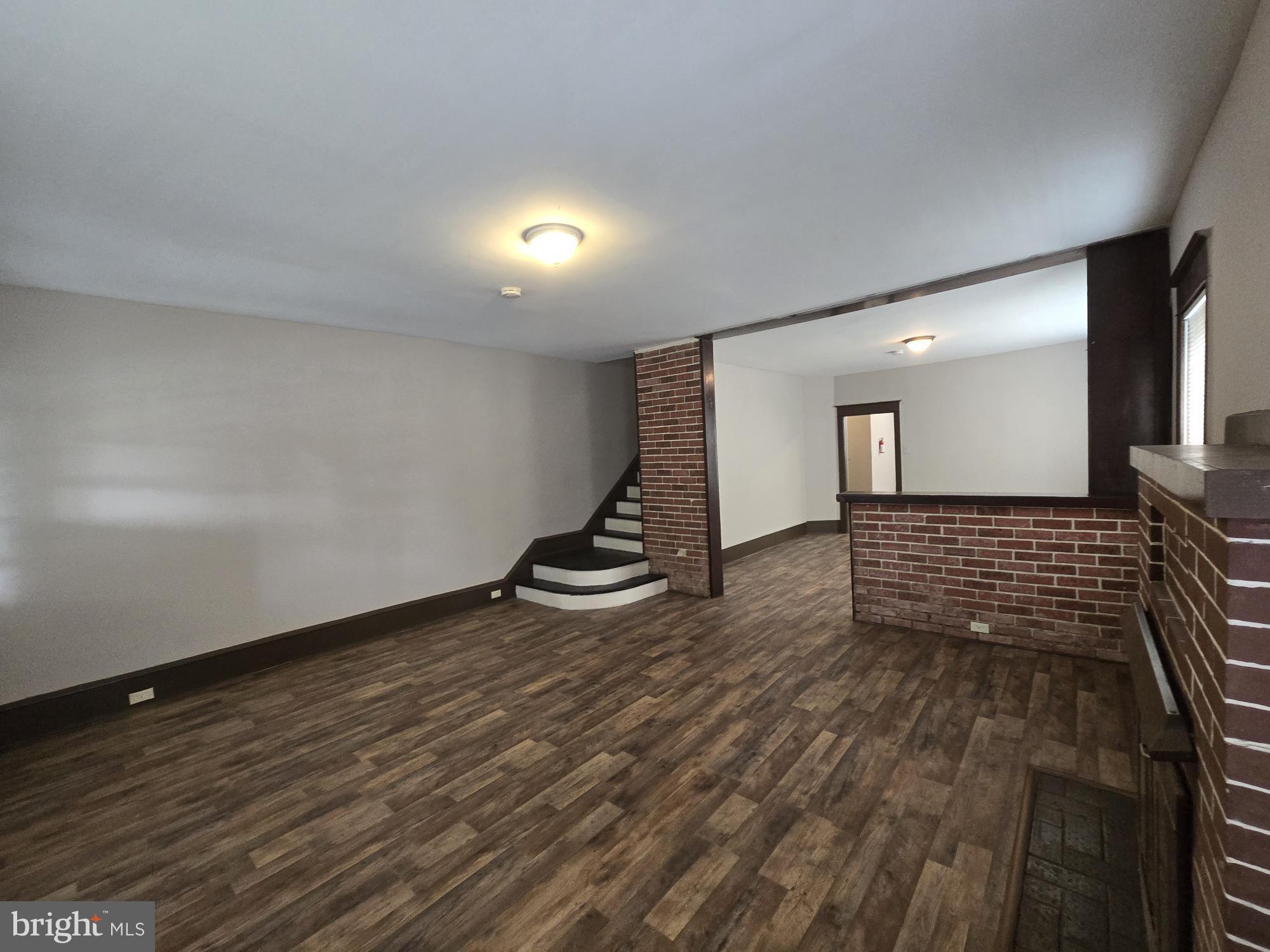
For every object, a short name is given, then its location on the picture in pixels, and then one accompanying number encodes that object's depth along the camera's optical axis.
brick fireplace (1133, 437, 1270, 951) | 0.73
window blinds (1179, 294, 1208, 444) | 2.17
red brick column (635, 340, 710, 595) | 4.80
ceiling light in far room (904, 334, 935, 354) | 5.18
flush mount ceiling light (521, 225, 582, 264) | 2.23
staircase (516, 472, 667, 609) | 4.73
